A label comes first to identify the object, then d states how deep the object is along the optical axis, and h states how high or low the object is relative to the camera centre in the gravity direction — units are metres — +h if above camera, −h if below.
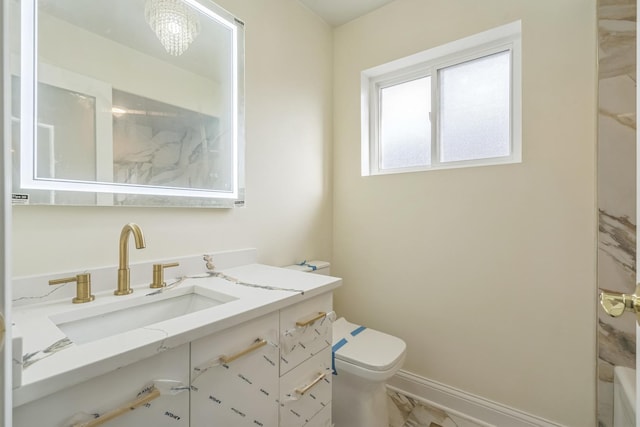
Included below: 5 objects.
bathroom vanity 0.55 -0.34
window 1.58 +0.65
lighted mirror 0.88 +0.41
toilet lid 1.35 -0.70
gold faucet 0.96 -0.18
